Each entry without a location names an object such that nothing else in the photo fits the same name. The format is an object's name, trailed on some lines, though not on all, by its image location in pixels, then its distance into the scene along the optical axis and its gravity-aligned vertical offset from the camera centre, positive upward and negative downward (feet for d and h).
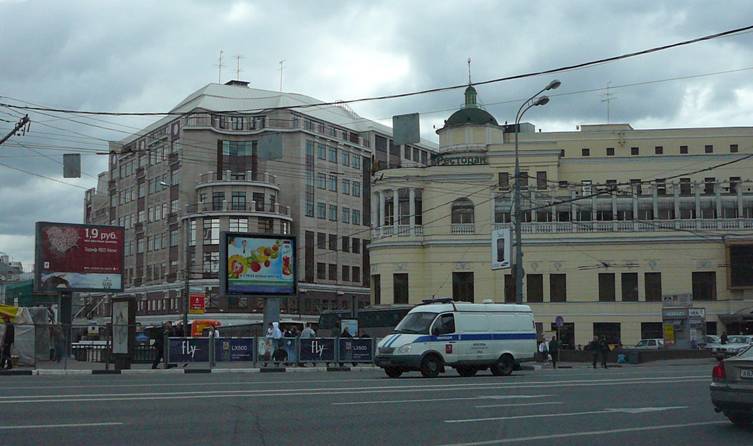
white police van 89.20 -3.87
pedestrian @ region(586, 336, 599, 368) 138.02 -7.18
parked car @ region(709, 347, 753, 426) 40.68 -3.92
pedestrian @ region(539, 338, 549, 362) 150.00 -8.16
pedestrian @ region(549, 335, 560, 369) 135.85 -7.39
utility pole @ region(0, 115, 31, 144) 120.88 +23.33
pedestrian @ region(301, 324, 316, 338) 116.88 -3.97
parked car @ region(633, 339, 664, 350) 184.75 -8.80
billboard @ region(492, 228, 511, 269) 152.15 +8.69
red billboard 147.33 +7.59
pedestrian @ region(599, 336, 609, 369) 138.10 -7.23
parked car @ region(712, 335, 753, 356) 154.71 -7.78
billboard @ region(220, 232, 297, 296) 123.24 +5.14
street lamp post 128.98 +11.23
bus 172.96 -3.46
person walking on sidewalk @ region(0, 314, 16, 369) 96.02 -4.18
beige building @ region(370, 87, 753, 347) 210.79 +14.54
